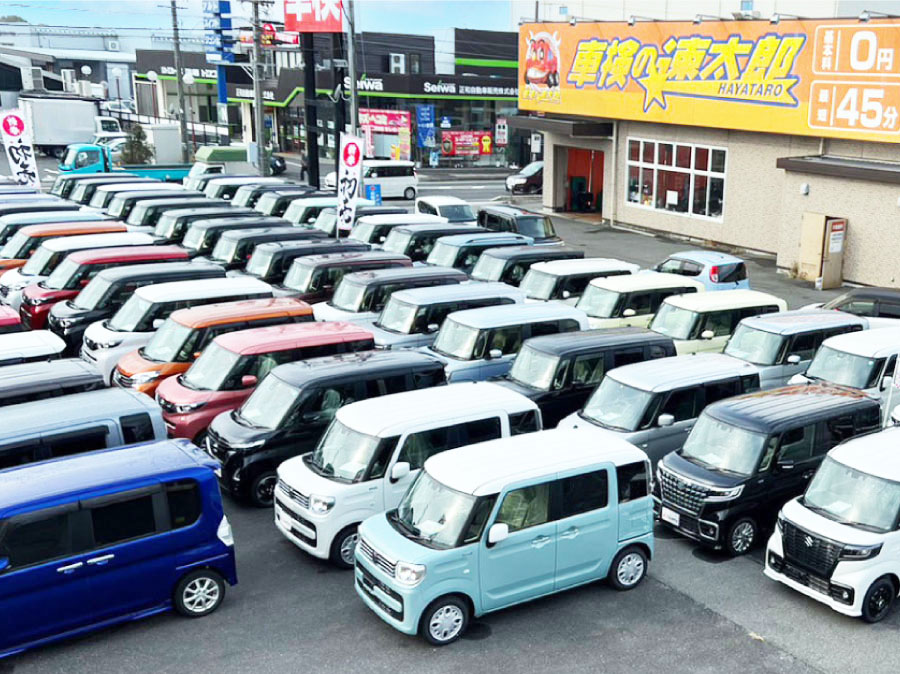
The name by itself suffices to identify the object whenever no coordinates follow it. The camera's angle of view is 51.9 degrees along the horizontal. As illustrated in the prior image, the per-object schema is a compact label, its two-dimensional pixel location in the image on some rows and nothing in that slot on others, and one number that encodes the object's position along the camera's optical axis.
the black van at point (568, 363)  14.58
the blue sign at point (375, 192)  36.19
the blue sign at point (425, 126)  60.44
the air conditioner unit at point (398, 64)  60.47
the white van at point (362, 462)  11.04
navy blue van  9.11
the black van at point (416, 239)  24.86
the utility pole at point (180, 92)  52.19
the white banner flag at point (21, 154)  34.00
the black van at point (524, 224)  27.45
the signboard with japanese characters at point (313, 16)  38.69
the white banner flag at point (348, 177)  25.84
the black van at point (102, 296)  18.72
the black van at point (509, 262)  22.14
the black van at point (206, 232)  25.20
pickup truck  45.75
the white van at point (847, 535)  9.91
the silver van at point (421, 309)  17.38
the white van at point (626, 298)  19.08
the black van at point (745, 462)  11.46
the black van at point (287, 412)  12.66
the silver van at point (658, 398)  13.09
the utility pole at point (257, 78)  42.25
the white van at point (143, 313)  17.03
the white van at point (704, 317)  17.67
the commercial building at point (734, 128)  26.55
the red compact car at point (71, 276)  20.23
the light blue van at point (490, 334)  16.00
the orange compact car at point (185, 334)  15.61
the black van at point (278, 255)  22.08
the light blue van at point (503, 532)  9.46
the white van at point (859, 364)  14.99
